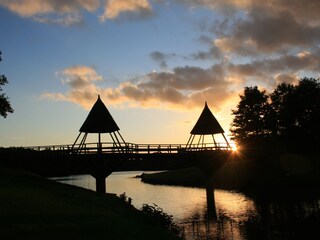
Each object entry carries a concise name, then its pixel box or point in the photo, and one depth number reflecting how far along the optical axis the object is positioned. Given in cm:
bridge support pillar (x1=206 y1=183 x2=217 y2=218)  4291
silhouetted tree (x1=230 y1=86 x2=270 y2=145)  8025
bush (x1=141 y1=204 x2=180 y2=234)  2580
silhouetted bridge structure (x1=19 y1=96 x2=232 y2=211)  4147
